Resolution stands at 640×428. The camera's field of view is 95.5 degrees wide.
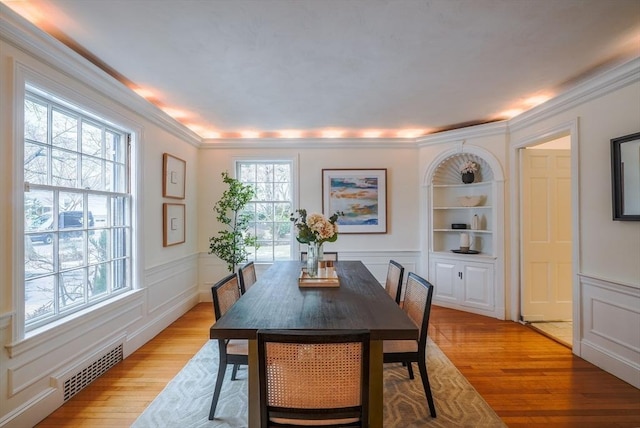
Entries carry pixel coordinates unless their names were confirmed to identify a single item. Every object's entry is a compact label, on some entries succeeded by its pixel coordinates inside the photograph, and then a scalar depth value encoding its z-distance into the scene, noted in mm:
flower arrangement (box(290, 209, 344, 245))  2285
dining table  1424
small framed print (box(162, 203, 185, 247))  3495
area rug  1905
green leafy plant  4043
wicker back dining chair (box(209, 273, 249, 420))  1892
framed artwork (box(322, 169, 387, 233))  4543
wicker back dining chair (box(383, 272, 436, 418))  1909
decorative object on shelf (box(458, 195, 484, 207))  4051
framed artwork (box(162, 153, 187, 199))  3494
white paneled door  3594
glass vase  2383
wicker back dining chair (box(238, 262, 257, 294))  2505
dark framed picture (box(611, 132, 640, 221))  2238
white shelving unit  3818
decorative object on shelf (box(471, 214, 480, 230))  4045
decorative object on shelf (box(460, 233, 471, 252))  4062
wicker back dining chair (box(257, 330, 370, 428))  1183
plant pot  4090
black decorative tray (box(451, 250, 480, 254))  4043
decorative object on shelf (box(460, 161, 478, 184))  4082
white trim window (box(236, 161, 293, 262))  4609
